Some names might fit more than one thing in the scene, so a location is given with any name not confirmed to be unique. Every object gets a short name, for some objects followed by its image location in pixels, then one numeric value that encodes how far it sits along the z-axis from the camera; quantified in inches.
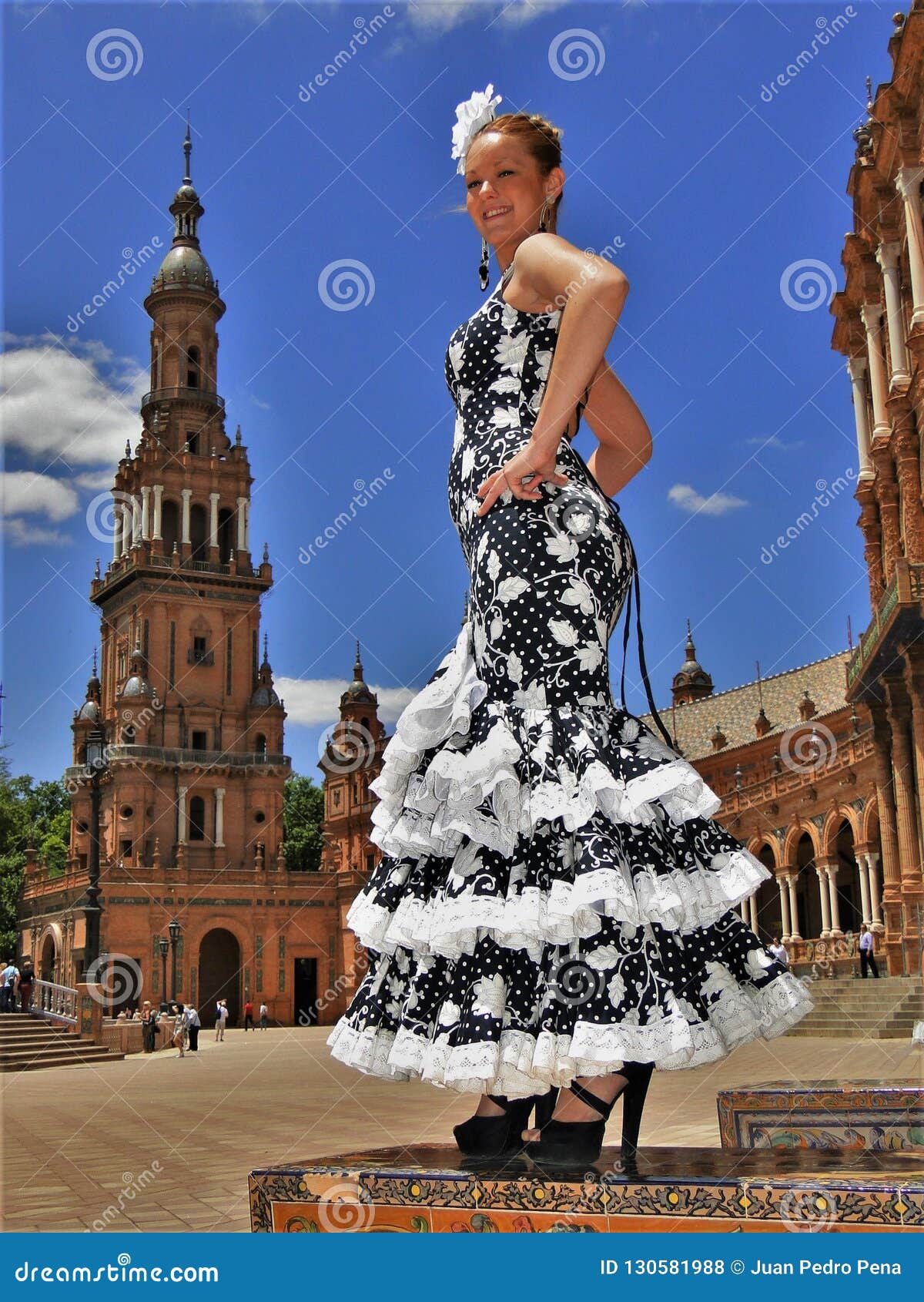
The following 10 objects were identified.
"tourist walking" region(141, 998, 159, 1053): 1165.1
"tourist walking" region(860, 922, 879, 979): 978.7
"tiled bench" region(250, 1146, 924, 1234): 71.6
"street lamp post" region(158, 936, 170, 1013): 2069.4
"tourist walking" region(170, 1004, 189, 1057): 1067.3
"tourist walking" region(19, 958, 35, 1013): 1294.3
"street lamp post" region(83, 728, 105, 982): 919.0
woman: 91.4
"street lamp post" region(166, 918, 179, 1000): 1528.1
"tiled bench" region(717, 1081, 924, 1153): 125.4
